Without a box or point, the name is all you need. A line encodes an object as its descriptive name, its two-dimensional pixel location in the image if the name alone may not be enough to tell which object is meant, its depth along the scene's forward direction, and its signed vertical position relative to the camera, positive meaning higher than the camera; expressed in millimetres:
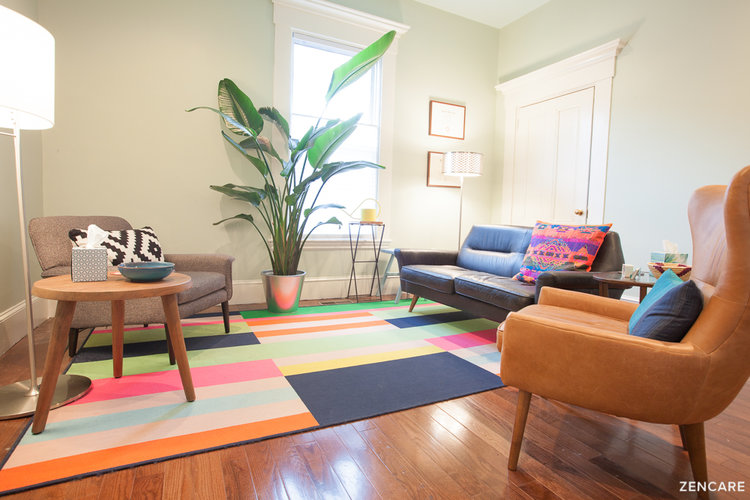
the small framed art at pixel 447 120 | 4605 +1172
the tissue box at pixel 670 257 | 2068 -142
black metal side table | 4211 -254
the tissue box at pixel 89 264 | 1589 -207
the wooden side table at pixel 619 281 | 1996 -266
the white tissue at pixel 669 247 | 2102 -94
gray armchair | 2156 -434
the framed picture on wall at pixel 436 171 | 4609 +572
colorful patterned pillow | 2658 -158
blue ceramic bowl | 1602 -228
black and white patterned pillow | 2261 -191
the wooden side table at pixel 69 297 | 1438 -304
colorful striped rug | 1414 -804
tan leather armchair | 1121 -390
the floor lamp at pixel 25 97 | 1403 +414
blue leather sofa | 2422 -374
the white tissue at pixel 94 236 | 1684 -102
